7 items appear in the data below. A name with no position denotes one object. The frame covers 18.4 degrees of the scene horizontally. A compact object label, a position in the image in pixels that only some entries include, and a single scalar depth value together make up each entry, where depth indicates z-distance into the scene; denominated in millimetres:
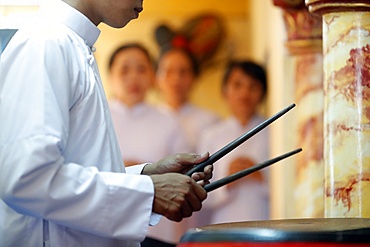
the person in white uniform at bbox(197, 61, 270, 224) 8172
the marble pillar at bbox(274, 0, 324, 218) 6398
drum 2967
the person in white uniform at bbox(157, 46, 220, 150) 9969
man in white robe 3057
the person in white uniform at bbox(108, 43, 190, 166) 8367
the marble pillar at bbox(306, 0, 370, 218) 4227
